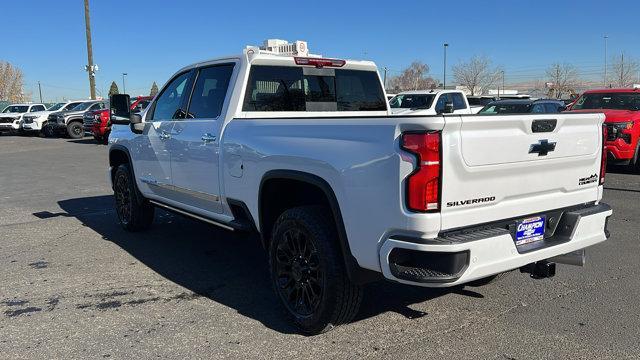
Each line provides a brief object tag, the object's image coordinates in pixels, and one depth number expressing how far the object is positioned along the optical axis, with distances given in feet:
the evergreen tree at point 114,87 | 363.15
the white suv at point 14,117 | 96.02
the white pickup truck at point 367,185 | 9.63
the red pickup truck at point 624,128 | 34.94
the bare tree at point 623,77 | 205.05
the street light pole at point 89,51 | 101.37
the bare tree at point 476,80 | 221.25
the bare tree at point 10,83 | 317.83
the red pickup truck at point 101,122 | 69.58
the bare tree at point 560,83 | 220.70
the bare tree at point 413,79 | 249.75
